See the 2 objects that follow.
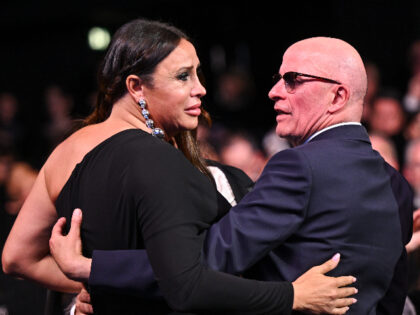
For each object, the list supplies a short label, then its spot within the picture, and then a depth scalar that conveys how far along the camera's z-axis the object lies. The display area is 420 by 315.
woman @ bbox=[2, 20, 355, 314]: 4.64
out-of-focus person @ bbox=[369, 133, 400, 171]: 6.17
